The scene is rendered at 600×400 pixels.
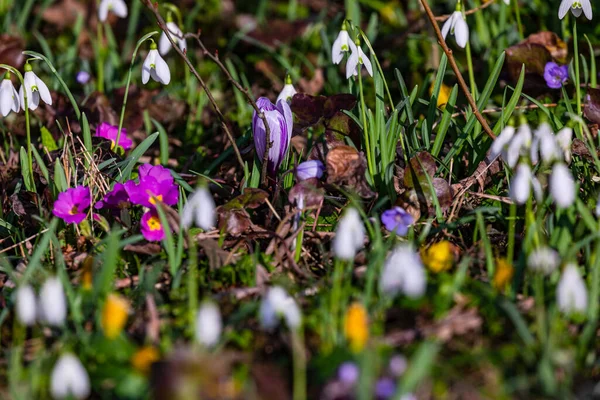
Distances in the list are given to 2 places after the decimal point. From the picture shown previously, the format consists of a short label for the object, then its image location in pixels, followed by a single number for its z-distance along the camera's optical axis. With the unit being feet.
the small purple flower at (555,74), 21.44
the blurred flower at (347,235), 12.44
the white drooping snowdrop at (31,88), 17.16
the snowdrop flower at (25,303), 11.75
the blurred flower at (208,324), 11.04
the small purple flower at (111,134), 20.92
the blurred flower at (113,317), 11.37
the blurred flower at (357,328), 10.93
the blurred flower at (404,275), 11.78
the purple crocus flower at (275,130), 17.87
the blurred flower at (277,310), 12.09
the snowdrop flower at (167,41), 20.39
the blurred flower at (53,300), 11.55
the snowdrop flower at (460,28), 18.60
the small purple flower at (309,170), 17.01
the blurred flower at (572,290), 12.01
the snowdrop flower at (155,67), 17.63
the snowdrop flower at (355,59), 17.35
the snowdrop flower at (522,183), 13.17
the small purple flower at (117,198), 17.16
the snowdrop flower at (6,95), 16.88
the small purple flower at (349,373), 11.34
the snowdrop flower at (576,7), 17.90
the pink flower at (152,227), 16.08
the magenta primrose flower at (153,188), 16.62
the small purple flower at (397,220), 16.12
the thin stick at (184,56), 16.90
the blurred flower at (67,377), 10.80
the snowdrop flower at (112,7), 22.70
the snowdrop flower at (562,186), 12.81
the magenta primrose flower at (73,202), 16.58
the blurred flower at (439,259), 14.38
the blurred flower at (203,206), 13.18
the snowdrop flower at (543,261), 12.84
